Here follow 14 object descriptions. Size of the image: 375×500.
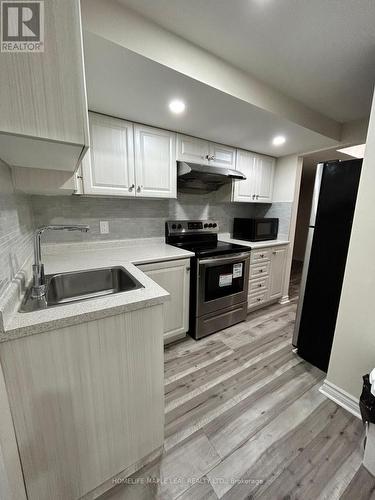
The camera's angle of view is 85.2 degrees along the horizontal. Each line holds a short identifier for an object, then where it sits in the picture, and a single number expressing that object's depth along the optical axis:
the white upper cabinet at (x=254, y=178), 2.64
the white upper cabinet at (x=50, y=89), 0.60
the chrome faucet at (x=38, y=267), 1.04
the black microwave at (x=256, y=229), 2.73
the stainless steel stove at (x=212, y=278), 2.05
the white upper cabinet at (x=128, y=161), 1.70
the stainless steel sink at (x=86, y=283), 1.33
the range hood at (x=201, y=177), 2.05
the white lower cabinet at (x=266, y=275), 2.58
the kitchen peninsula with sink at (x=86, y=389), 0.76
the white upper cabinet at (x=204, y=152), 2.12
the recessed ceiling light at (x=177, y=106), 1.49
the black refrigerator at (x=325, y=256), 1.53
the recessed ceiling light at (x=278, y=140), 2.14
